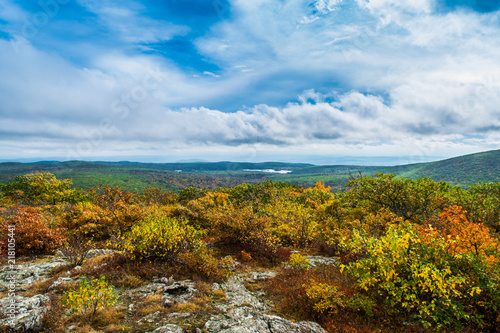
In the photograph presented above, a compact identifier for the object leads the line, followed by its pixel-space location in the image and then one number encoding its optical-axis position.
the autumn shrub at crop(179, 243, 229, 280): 10.66
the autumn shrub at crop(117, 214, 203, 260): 11.16
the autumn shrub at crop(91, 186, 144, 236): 17.31
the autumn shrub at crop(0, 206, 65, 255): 13.55
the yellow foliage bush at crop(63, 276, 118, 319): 6.11
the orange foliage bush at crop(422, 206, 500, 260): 7.70
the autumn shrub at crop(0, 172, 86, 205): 38.41
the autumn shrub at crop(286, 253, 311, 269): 11.16
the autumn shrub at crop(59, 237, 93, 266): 11.73
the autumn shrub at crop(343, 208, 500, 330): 6.22
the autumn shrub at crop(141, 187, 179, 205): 39.41
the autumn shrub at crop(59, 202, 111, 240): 17.34
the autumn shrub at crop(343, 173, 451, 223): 16.94
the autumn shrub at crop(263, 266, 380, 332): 7.11
